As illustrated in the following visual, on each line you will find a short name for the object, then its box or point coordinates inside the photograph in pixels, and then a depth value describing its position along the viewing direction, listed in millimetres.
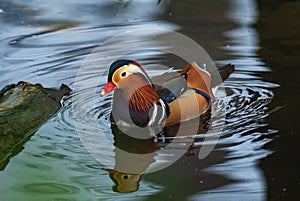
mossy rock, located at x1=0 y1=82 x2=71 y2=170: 9703
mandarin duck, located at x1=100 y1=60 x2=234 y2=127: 10172
